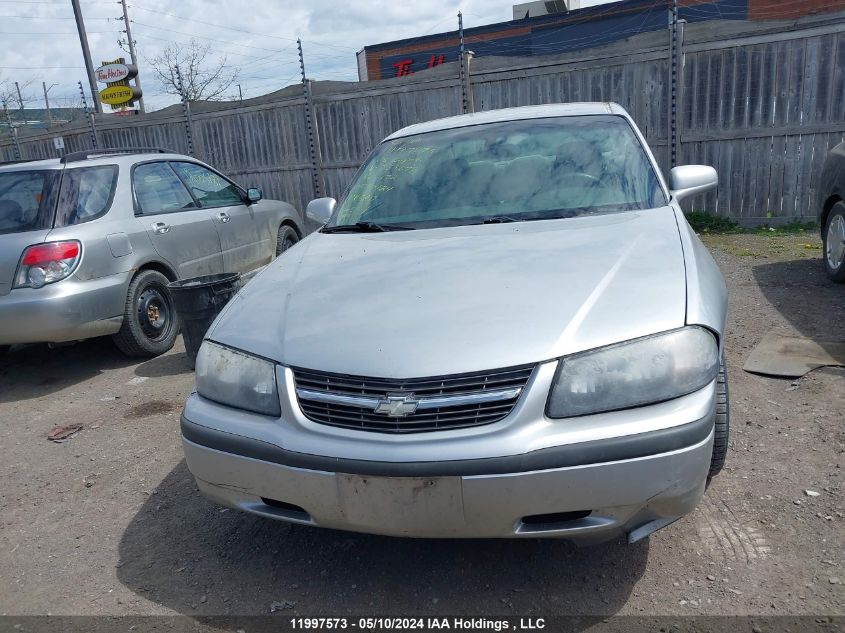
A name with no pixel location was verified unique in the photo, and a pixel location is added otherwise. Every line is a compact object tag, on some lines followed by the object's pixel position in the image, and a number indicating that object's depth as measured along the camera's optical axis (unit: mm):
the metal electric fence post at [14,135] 16391
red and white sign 21242
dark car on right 5691
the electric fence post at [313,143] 10750
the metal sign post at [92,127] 13945
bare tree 27578
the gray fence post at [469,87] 9516
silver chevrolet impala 1930
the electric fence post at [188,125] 12219
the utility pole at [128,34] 35906
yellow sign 21844
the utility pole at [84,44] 19342
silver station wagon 4641
